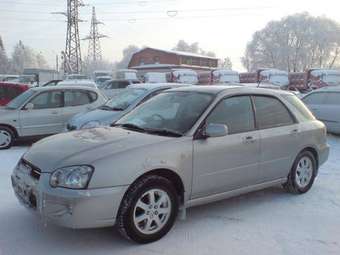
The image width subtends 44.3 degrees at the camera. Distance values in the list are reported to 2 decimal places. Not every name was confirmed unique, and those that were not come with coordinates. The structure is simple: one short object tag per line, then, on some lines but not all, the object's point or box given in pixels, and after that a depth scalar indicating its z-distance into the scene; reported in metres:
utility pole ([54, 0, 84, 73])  52.44
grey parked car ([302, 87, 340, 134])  11.23
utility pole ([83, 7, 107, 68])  71.69
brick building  69.62
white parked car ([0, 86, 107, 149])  9.71
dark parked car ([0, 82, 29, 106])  13.60
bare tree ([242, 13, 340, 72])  71.19
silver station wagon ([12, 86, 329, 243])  3.92
